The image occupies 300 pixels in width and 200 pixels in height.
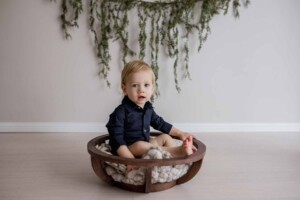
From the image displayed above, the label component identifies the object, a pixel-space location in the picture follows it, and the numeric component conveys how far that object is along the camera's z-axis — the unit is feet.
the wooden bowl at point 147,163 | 3.87
